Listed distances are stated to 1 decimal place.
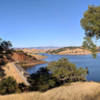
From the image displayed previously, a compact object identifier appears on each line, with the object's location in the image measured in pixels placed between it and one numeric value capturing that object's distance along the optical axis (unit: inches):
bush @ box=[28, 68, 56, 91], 671.8
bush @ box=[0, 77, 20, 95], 587.2
